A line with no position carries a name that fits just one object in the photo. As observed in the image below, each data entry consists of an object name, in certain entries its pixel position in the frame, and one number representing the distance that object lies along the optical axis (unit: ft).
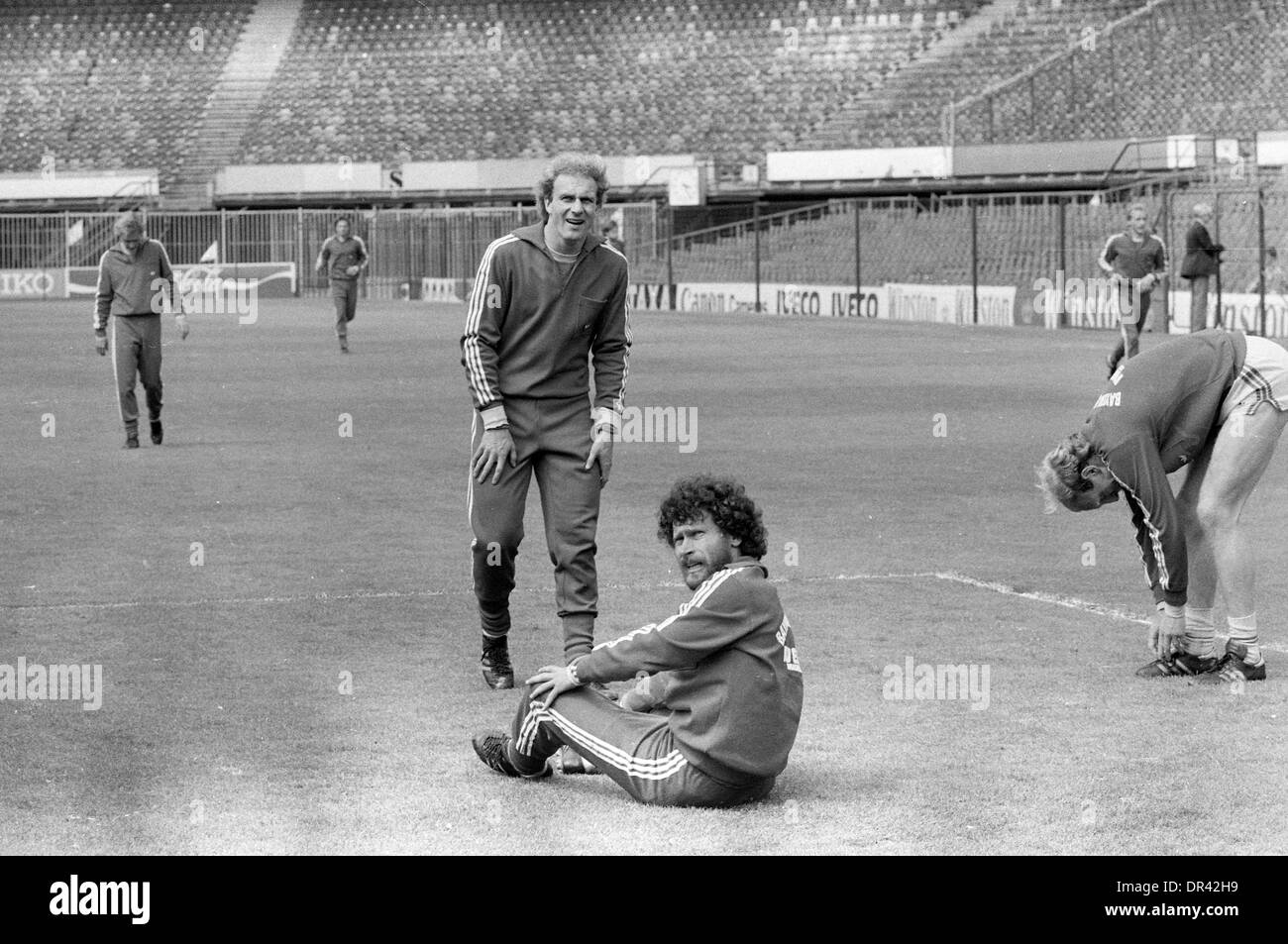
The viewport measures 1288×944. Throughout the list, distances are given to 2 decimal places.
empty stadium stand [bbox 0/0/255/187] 192.85
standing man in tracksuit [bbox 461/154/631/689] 26.04
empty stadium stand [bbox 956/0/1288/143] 150.82
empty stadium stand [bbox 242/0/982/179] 181.37
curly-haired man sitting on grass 20.30
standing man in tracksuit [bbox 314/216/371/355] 102.27
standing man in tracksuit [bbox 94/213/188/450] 58.29
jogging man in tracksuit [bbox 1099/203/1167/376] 86.53
